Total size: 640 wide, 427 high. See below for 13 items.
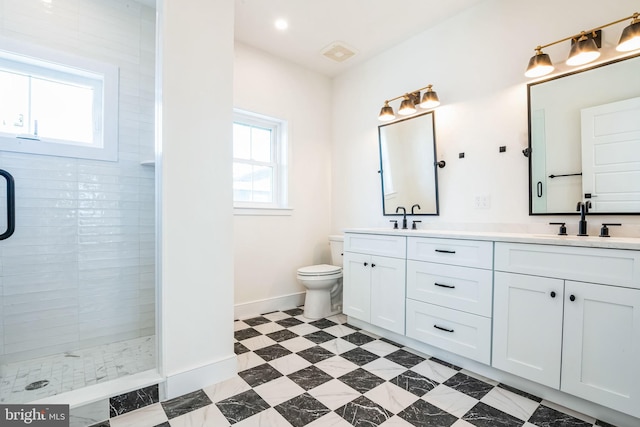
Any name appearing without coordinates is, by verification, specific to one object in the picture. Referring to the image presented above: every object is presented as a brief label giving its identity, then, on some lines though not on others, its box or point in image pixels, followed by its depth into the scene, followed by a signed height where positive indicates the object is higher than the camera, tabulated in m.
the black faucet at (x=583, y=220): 1.72 -0.03
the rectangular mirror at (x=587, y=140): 1.68 +0.45
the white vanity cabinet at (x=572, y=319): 1.34 -0.52
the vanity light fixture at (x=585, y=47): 1.56 +0.94
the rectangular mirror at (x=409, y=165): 2.62 +0.46
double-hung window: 3.00 +0.53
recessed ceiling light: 2.58 +1.66
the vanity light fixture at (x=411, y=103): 2.50 +0.97
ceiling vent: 2.94 +1.64
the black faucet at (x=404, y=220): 2.71 -0.05
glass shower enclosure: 1.88 -0.15
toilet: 2.82 -0.71
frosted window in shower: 1.93 +0.77
